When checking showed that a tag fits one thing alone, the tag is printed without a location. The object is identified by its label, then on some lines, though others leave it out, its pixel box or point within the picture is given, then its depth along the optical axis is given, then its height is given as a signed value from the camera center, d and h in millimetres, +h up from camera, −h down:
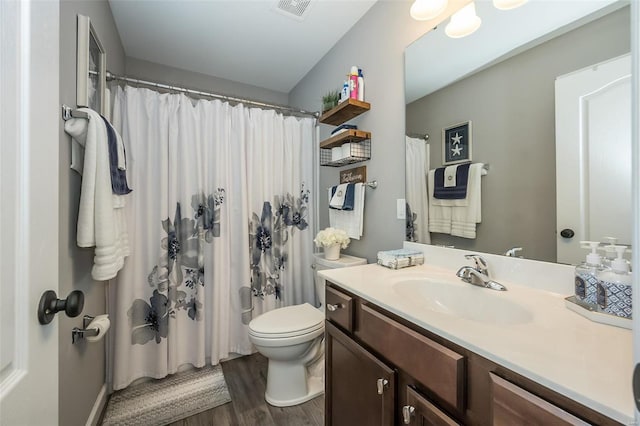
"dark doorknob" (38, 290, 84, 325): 497 -186
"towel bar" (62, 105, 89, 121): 965 +406
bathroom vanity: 448 -333
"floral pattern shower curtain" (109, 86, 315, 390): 1625 -117
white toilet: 1400 -775
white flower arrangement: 1729 -169
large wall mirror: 770 +377
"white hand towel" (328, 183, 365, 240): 1693 -25
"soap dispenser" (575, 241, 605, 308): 689 -184
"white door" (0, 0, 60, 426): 410 +12
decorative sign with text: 1739 +280
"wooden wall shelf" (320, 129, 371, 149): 1621 +509
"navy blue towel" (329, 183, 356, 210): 1734 +114
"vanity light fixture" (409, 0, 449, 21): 1178 +969
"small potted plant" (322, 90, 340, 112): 1818 +831
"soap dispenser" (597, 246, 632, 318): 620 -196
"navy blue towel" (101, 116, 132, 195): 1147 +245
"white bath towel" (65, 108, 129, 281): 1001 +71
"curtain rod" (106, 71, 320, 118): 1614 +891
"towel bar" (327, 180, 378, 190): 1638 +194
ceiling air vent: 1585 +1340
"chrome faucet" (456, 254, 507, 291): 925 -242
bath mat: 1383 -1113
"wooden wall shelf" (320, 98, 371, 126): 1610 +703
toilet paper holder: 1023 -484
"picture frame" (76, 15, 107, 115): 1086 +714
